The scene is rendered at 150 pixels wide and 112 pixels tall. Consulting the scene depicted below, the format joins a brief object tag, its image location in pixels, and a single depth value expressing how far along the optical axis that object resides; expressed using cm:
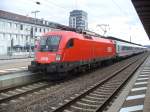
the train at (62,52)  1834
